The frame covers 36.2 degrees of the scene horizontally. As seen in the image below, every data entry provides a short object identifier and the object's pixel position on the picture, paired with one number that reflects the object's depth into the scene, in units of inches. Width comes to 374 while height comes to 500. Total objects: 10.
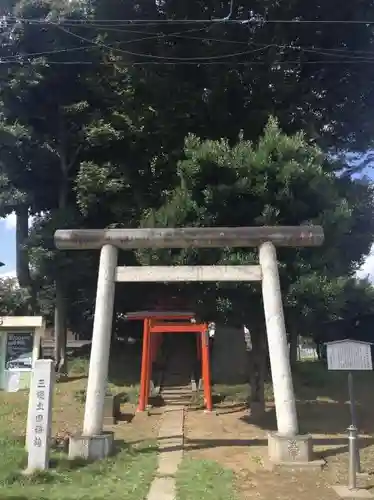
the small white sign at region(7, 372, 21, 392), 729.6
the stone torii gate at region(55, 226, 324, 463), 407.2
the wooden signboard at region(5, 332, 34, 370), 738.8
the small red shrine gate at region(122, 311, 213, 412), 660.7
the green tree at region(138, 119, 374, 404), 475.5
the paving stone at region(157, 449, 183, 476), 359.6
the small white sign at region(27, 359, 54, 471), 360.8
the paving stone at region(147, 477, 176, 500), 304.2
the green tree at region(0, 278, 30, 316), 1058.7
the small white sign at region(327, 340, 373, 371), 338.3
